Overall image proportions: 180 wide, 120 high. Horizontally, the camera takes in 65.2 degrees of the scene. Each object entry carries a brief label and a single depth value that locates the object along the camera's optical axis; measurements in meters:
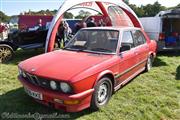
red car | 2.30
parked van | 5.68
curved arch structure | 5.12
